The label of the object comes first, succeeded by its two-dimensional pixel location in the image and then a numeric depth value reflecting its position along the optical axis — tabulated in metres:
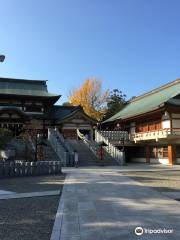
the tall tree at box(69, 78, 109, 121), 34.12
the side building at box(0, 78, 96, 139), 25.55
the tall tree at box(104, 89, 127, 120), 33.78
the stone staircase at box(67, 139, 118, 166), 17.79
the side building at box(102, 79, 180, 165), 19.93
